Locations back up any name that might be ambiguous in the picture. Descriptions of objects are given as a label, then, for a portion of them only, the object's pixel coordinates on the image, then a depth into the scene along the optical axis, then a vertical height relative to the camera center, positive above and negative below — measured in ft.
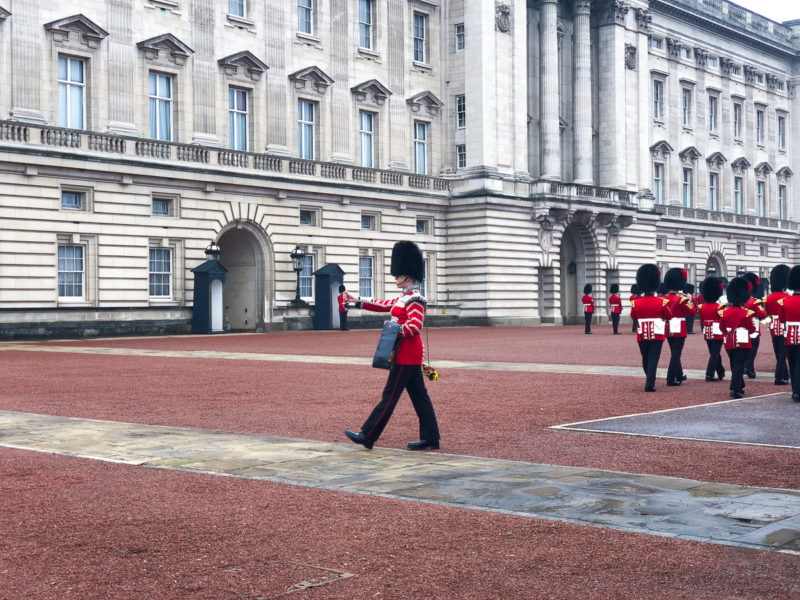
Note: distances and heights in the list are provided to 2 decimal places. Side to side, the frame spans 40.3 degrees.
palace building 112.88 +22.66
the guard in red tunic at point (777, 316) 53.21 -0.10
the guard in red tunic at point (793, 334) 48.06 -0.91
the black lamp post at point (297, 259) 133.28 +7.50
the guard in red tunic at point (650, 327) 53.72 -0.58
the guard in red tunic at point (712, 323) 57.72 -0.44
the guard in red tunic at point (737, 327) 49.88 -0.61
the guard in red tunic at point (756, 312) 54.75 +0.00
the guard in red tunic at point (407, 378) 33.35 -1.84
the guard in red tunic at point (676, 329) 55.98 -0.73
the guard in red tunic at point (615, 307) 123.75 +0.98
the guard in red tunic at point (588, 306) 127.75 +1.23
